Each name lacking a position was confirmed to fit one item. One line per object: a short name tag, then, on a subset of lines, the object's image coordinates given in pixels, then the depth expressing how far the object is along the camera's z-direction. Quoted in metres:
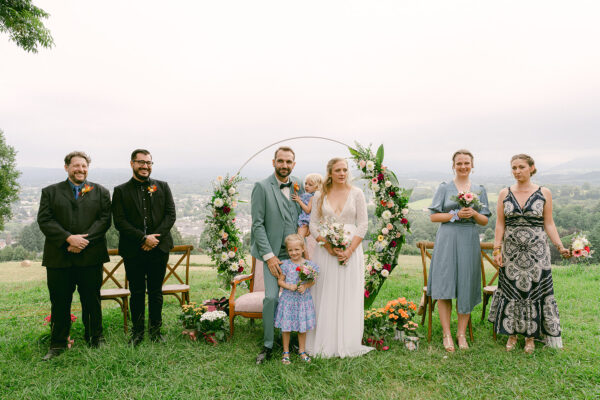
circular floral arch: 5.60
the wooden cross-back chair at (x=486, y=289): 5.95
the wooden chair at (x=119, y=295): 5.70
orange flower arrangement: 5.32
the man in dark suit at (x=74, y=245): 4.70
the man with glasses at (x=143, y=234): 5.02
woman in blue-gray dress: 5.08
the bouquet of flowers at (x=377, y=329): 5.16
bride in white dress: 4.71
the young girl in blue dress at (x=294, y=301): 4.57
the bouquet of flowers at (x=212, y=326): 5.32
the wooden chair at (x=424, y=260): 5.64
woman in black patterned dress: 4.89
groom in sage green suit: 4.71
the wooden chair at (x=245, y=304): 5.33
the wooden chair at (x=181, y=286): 6.28
